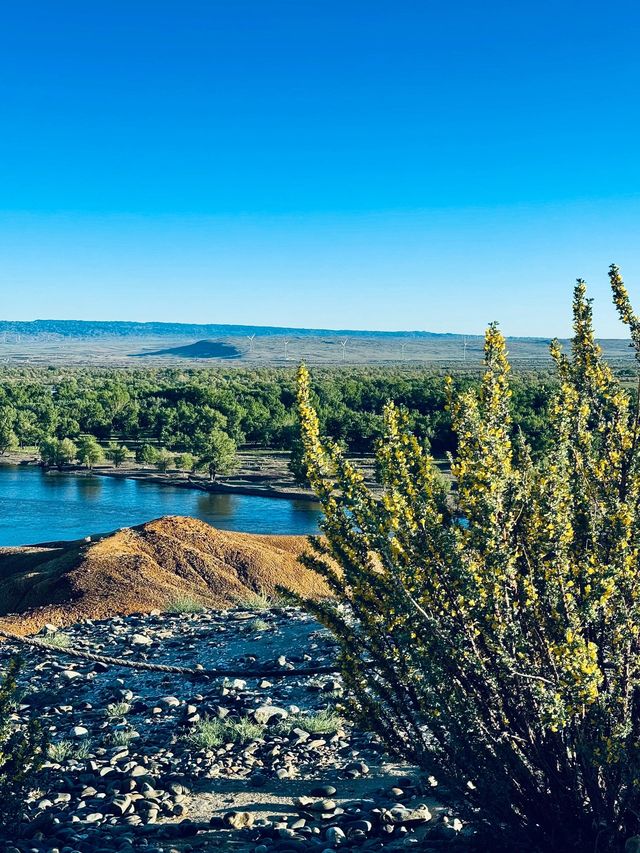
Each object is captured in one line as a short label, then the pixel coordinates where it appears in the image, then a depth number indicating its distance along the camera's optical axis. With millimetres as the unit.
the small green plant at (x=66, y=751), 7359
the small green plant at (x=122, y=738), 7781
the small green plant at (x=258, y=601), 14758
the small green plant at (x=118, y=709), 8633
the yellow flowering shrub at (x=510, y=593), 4273
